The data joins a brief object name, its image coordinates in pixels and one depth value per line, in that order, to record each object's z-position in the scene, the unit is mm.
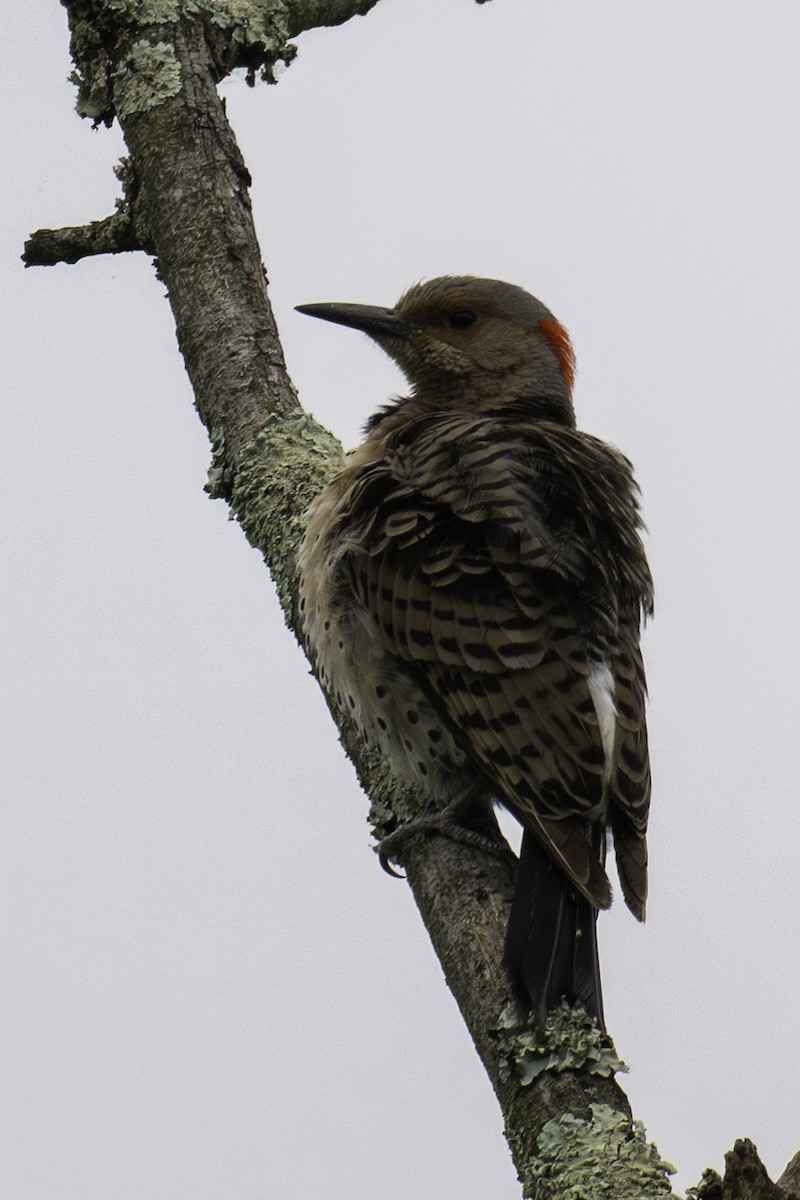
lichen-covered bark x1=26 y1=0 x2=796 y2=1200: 8039
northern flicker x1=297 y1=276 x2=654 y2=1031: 6422
